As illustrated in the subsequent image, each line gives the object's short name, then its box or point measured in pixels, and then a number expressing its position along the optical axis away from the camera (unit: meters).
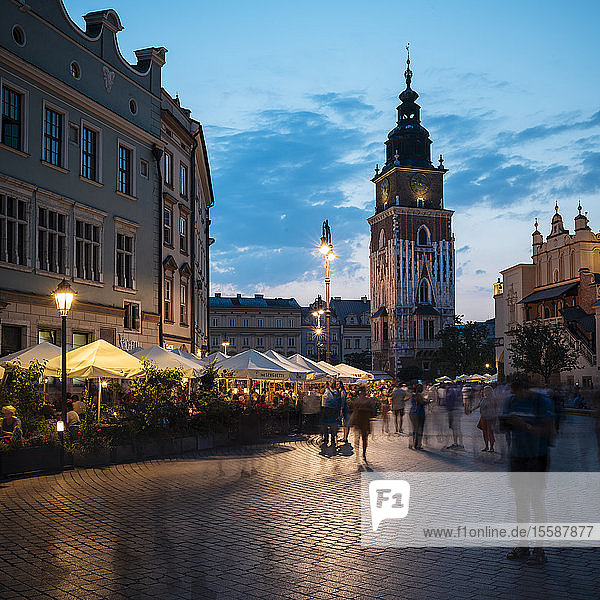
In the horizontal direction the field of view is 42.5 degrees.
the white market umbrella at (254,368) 25.73
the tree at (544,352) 56.38
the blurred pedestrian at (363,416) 19.39
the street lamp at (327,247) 32.47
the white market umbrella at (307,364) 31.62
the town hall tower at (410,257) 127.88
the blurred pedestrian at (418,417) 21.99
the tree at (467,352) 98.66
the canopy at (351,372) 39.16
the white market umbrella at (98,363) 20.73
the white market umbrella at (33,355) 21.80
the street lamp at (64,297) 19.09
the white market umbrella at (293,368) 26.88
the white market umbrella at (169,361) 24.38
